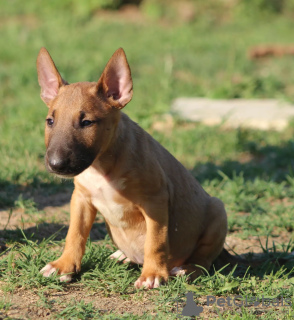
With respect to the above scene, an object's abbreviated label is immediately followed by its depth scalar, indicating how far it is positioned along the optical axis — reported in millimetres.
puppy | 7387
